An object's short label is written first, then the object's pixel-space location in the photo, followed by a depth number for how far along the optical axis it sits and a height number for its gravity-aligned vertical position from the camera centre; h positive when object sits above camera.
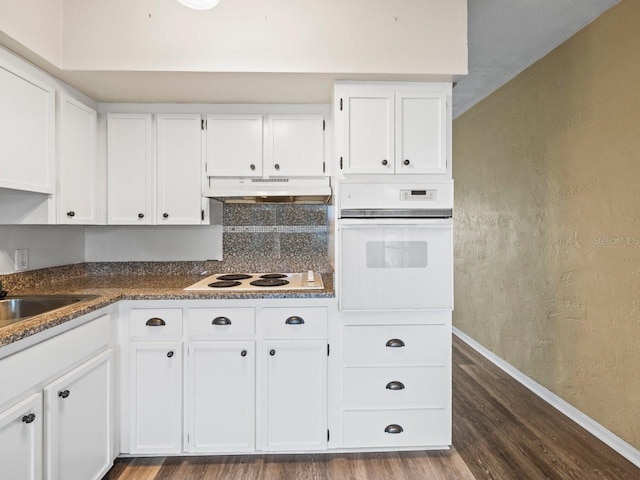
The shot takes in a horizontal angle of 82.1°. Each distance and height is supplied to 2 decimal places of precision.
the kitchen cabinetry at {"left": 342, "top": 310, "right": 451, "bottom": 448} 2.06 -0.78
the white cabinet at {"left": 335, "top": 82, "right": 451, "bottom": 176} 2.07 +0.64
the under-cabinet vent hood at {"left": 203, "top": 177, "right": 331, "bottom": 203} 2.26 +0.33
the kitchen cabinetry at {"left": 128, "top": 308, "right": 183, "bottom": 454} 2.02 -0.77
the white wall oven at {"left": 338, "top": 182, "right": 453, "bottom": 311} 2.02 -0.03
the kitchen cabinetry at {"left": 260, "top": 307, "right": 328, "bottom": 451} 2.04 -0.77
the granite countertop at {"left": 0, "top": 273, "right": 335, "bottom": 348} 1.40 -0.29
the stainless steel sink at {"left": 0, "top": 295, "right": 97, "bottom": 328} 1.88 -0.32
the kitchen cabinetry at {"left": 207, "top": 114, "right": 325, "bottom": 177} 2.42 +0.62
